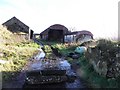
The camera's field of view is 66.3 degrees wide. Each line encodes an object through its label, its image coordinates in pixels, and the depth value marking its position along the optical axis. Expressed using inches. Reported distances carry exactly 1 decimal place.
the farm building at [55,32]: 798.7
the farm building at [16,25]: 716.3
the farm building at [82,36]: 731.2
